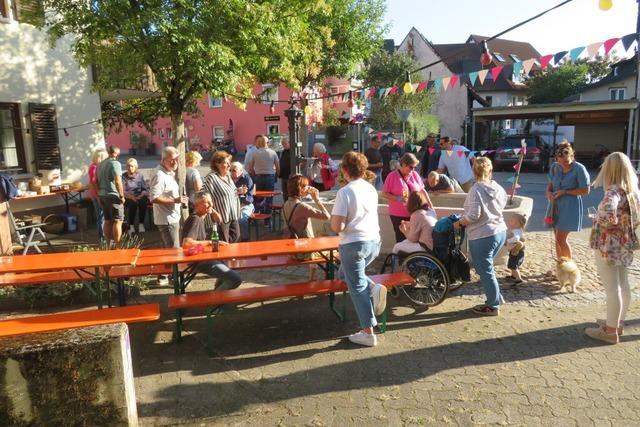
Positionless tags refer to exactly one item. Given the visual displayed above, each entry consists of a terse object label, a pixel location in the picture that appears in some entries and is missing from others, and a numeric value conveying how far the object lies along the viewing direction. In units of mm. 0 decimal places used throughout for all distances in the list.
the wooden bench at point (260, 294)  4375
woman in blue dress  5906
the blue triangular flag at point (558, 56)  7926
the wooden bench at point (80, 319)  3816
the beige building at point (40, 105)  9547
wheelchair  5207
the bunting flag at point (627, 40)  6715
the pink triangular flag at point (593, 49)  7188
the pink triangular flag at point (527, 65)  8412
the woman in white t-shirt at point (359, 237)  4188
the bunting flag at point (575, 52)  7471
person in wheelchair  5469
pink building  36094
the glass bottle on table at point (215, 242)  4813
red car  21938
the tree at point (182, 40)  6828
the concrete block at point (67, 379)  2764
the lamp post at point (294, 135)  8719
